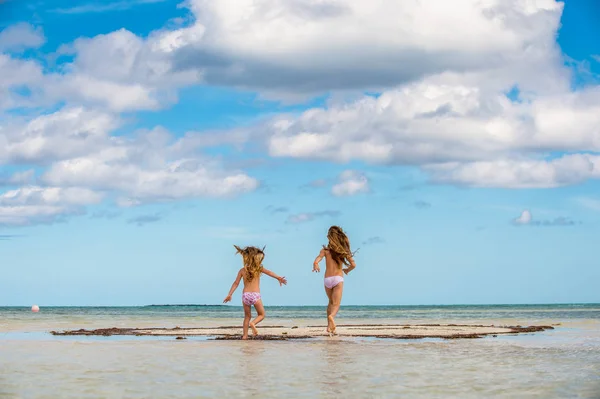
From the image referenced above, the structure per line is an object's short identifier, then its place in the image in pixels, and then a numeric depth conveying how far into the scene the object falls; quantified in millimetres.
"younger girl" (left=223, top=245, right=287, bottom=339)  17016
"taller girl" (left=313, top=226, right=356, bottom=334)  17250
